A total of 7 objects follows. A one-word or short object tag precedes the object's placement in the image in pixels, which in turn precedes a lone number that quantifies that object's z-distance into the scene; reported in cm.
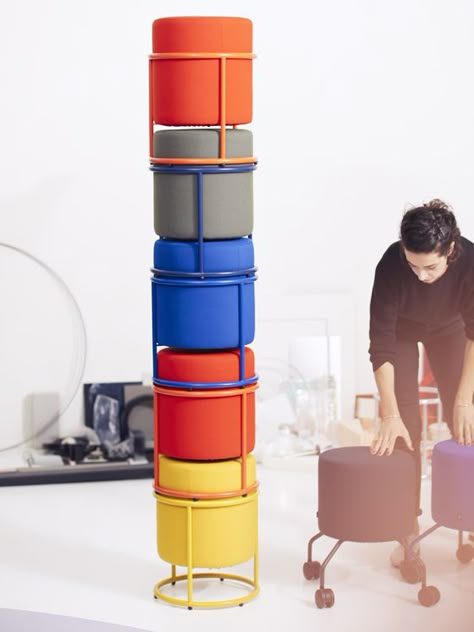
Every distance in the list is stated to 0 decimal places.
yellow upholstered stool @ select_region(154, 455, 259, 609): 413
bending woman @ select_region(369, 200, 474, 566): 421
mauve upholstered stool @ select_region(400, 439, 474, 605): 432
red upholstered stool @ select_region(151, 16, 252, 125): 400
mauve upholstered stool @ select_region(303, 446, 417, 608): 428
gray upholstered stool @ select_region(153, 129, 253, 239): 405
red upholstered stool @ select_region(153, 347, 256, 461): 411
